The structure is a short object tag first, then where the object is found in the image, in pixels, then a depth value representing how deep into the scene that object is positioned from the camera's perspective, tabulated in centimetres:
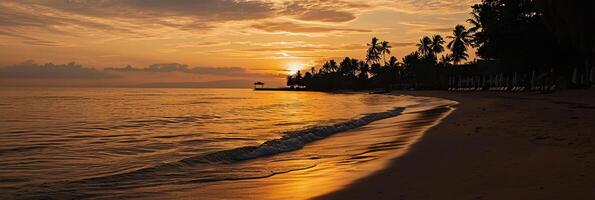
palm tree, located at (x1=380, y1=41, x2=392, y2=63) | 13075
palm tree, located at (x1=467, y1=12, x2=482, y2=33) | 5633
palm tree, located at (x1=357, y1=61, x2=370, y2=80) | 15188
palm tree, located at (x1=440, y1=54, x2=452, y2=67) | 10305
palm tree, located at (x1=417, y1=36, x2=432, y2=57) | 11044
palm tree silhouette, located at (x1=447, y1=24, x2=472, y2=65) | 8438
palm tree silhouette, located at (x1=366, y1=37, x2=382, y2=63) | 13088
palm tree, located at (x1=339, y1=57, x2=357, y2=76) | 15975
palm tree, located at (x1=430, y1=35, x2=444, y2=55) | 10656
